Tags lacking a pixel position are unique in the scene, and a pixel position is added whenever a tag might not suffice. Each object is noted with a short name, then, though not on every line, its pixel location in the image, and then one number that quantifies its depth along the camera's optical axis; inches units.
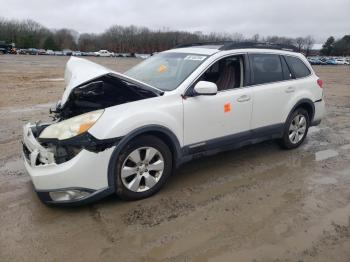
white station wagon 137.3
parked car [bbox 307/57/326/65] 2878.9
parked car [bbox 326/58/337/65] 2930.6
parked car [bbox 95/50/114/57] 3545.8
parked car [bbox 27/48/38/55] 3315.5
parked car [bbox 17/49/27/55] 3134.4
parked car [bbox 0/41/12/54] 2723.9
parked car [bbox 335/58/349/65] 2969.7
